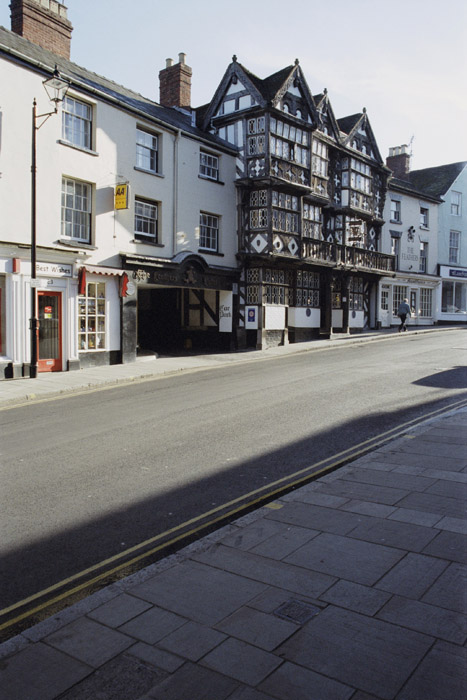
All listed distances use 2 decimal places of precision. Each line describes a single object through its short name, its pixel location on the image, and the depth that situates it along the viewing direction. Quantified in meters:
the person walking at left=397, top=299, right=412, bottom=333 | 30.02
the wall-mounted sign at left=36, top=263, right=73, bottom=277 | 16.27
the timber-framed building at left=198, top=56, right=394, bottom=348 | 24.16
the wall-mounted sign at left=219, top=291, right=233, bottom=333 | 24.18
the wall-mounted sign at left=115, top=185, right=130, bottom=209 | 18.06
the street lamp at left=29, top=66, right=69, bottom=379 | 15.26
